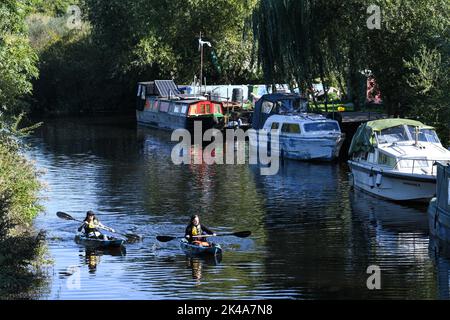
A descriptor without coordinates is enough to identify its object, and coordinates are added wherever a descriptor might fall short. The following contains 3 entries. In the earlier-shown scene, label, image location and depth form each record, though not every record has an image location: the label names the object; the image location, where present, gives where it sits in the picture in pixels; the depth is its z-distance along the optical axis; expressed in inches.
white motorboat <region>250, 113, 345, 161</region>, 2048.5
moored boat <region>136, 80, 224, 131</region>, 2662.4
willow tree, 2091.5
